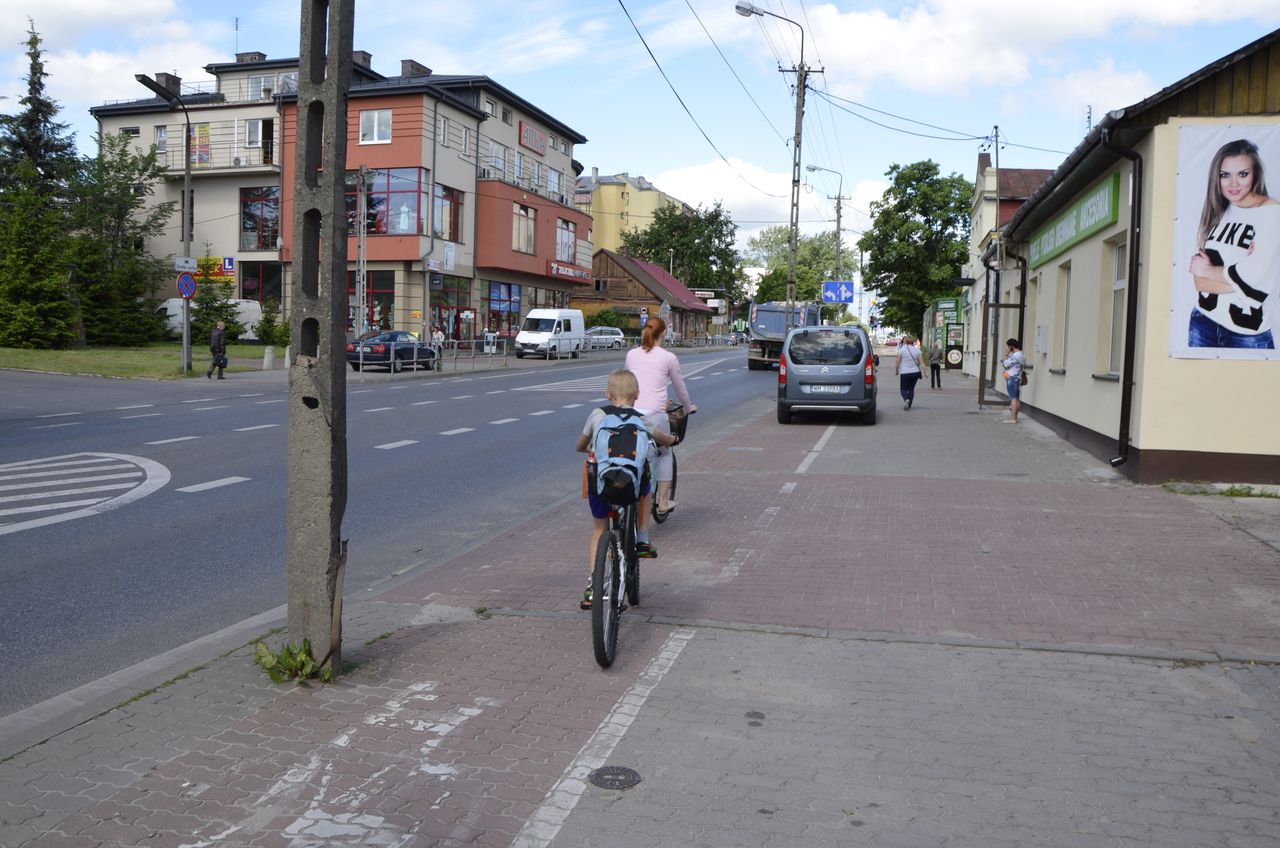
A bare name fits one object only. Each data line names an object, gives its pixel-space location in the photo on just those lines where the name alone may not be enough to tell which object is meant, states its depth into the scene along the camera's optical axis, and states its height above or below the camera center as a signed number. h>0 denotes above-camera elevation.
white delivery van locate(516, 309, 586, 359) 50.31 +0.92
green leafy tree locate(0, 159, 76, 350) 37.66 +2.03
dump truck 43.81 +1.09
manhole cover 3.95 -1.55
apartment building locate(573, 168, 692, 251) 113.75 +16.21
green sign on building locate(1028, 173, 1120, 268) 13.62 +2.19
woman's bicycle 8.73 -0.56
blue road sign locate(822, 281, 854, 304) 45.56 +3.07
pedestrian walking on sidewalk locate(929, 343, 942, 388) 33.00 +0.02
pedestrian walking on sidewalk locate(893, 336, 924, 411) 23.33 -0.06
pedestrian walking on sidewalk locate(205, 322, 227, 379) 30.45 -0.11
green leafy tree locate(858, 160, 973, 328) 53.69 +6.46
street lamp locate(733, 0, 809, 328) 32.28 +4.87
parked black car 36.88 -0.08
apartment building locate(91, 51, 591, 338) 46.41 +7.53
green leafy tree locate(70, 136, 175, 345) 42.25 +3.97
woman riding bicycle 8.57 -0.12
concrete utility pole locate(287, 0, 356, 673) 4.90 +0.07
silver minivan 19.67 -0.17
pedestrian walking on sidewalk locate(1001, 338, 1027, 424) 19.94 -0.10
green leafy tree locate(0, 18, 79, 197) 47.34 +8.73
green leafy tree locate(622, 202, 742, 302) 105.38 +11.06
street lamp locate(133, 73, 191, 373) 30.09 +3.90
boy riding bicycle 5.80 -0.36
